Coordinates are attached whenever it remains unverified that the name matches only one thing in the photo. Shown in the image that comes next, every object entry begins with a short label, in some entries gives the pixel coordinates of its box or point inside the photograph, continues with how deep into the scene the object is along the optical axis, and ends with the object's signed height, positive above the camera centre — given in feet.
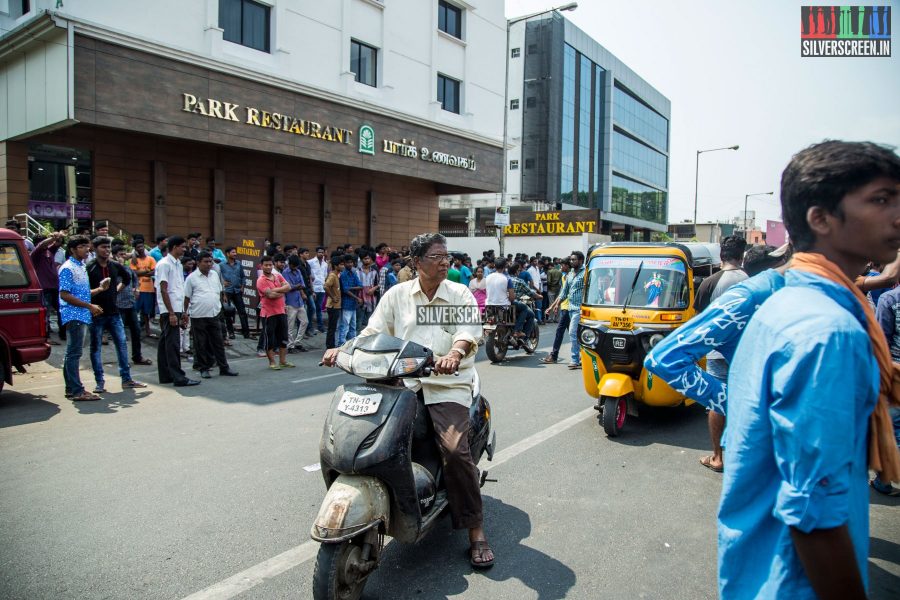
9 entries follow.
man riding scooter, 10.57 -1.55
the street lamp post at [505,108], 68.33 +20.95
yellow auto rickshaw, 18.78 -1.44
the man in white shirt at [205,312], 27.37 -2.10
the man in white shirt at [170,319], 26.07 -2.37
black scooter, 8.61 -3.25
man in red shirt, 31.01 -2.31
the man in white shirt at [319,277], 43.42 -0.48
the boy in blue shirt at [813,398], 4.00 -0.91
